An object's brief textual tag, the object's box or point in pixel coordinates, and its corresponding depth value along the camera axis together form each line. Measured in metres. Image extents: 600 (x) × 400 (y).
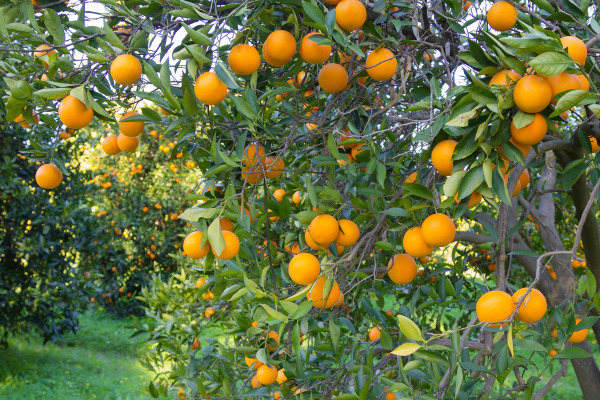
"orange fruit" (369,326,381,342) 2.01
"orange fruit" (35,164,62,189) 1.74
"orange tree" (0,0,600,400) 1.00
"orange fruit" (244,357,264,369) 1.72
